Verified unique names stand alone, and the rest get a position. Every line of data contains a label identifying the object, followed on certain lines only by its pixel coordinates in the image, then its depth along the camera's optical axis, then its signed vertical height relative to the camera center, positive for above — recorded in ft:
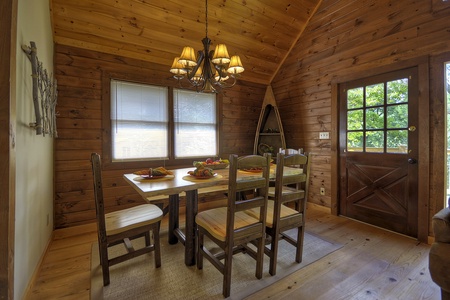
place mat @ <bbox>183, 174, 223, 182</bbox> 5.65 -0.78
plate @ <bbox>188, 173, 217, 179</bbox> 5.88 -0.75
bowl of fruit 7.48 -0.53
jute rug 5.13 -3.42
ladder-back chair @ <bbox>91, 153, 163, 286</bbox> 5.29 -1.96
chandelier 6.34 +2.62
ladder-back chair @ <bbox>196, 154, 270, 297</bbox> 4.87 -1.85
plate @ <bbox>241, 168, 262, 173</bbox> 7.07 -0.69
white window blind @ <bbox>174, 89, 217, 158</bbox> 10.84 +1.38
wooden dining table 4.93 -0.91
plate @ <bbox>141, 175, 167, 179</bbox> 6.12 -0.77
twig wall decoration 5.05 +1.55
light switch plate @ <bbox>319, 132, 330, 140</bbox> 10.61 +0.71
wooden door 7.96 -0.03
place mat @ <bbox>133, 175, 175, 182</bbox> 5.90 -0.82
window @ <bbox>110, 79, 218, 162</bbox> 9.45 +1.31
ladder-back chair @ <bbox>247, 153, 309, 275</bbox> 5.51 -1.74
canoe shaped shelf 12.71 +1.28
